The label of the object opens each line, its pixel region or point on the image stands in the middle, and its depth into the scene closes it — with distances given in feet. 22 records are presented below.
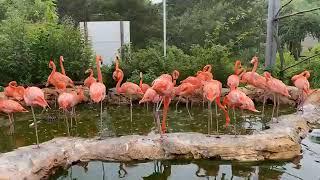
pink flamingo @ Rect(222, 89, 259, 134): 18.04
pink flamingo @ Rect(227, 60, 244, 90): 20.23
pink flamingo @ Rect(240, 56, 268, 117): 21.97
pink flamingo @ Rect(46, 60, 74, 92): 23.80
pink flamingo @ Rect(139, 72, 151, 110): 23.25
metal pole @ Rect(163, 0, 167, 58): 32.39
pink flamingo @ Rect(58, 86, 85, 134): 19.41
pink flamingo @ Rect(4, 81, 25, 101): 23.08
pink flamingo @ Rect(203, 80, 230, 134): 17.63
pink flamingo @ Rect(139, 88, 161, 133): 18.61
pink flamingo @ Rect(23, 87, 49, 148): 17.25
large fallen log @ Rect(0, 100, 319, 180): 16.08
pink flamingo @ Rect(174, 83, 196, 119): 20.66
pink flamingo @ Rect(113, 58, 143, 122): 23.06
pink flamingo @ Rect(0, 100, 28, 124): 20.28
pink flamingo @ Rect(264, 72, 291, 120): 20.86
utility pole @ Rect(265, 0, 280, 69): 34.10
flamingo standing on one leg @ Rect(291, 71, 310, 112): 22.36
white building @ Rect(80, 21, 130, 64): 34.30
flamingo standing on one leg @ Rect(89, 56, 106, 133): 19.19
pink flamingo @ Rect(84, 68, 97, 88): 23.61
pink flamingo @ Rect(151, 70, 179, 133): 17.52
